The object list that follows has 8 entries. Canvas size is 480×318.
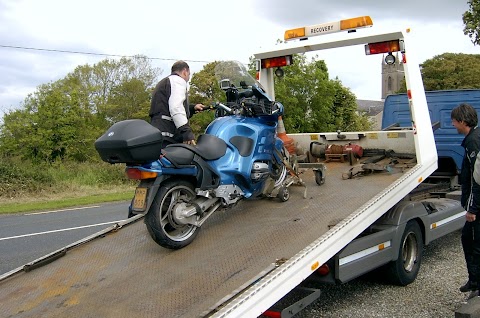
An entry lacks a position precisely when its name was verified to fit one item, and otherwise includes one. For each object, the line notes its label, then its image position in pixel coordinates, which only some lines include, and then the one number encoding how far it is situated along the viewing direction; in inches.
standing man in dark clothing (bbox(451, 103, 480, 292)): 181.8
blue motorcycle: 158.6
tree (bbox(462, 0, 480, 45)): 757.8
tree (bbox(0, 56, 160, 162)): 1314.0
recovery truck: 138.4
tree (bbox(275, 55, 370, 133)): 828.0
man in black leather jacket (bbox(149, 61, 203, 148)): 193.8
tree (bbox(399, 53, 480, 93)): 1800.0
